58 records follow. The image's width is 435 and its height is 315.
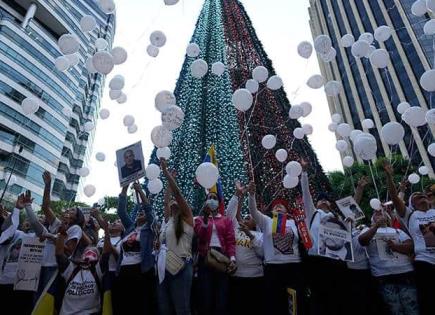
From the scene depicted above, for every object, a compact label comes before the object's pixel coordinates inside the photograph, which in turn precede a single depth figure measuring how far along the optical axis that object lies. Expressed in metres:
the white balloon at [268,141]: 6.44
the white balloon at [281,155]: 6.63
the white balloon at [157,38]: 5.81
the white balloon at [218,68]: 6.27
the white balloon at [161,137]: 4.49
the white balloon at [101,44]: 6.18
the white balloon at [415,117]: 5.38
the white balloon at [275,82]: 6.58
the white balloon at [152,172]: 5.11
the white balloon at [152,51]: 5.84
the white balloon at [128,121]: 6.08
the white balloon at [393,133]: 4.61
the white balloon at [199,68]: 5.78
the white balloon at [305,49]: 6.34
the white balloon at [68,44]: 5.49
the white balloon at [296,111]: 6.73
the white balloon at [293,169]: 5.66
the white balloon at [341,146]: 6.97
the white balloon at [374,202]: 7.30
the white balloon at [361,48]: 5.98
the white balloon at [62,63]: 6.00
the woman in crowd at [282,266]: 3.31
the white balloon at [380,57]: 5.92
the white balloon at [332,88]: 6.52
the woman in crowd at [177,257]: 3.05
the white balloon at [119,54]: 5.56
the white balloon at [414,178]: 9.18
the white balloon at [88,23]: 5.88
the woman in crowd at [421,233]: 3.03
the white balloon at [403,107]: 6.55
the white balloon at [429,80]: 4.95
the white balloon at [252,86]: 6.27
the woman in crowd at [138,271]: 3.42
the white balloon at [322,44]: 6.10
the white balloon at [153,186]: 5.32
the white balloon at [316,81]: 6.52
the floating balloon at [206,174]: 4.00
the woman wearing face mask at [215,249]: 3.32
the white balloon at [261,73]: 6.29
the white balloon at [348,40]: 6.66
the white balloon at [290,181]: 5.85
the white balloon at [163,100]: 4.80
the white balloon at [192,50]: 6.30
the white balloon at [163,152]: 5.43
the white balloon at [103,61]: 5.02
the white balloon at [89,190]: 6.54
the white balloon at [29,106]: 6.20
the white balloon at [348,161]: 7.35
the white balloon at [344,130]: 6.63
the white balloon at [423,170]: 8.52
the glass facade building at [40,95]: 28.48
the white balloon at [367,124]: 7.94
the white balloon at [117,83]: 5.61
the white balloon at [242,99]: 5.46
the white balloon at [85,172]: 7.07
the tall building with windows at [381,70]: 29.08
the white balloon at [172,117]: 4.30
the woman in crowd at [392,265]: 3.13
